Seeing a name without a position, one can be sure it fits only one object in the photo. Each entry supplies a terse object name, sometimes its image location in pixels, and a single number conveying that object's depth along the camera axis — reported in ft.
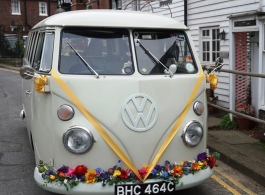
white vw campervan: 10.83
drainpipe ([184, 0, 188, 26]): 32.77
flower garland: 10.65
